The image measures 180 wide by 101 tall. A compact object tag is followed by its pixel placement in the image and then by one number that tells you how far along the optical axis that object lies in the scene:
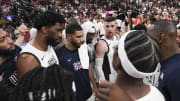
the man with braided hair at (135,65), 1.15
